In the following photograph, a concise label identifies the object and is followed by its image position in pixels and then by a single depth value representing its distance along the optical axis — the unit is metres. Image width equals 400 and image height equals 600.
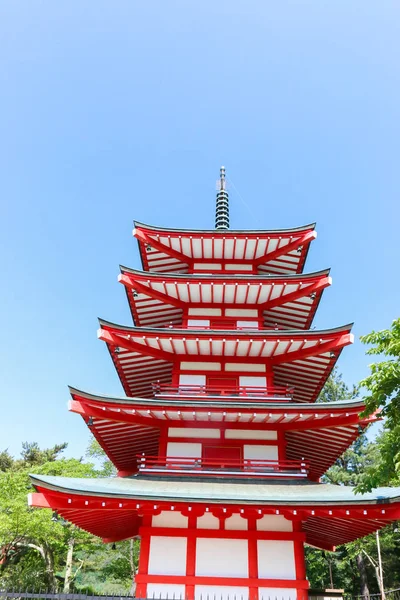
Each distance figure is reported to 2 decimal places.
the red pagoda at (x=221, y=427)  11.47
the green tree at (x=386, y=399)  10.34
